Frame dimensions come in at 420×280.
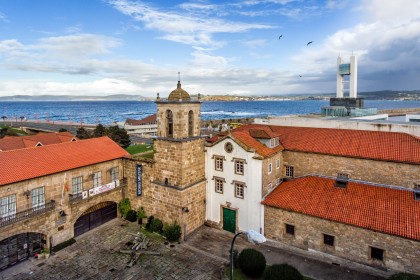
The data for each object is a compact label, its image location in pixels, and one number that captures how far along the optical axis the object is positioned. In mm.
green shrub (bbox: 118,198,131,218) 32094
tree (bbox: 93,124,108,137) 52125
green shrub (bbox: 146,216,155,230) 29828
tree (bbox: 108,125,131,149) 49562
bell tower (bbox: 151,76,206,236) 27594
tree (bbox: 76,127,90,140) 55100
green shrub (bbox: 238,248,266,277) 21453
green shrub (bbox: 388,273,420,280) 16614
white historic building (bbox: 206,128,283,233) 27250
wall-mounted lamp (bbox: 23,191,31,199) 23547
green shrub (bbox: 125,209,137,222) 31656
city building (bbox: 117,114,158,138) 82562
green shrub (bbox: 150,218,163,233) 29094
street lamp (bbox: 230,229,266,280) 13148
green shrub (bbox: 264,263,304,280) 18641
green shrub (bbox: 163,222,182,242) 27328
